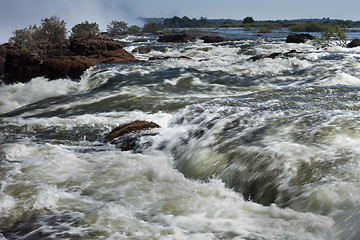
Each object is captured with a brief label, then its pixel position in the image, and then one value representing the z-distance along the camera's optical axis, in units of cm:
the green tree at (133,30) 8728
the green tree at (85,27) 4841
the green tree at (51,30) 3756
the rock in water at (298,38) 3117
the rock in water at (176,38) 4197
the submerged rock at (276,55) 1642
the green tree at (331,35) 2441
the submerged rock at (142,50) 2827
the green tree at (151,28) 8544
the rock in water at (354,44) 2345
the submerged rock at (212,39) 3737
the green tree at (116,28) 7893
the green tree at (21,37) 3588
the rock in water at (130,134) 561
